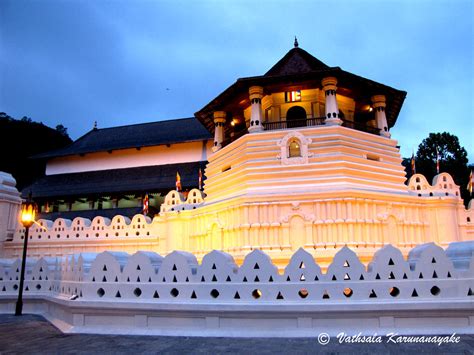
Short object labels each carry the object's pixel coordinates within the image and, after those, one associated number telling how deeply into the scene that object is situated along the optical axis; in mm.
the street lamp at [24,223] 12594
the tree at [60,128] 78938
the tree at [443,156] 41531
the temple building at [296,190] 16234
